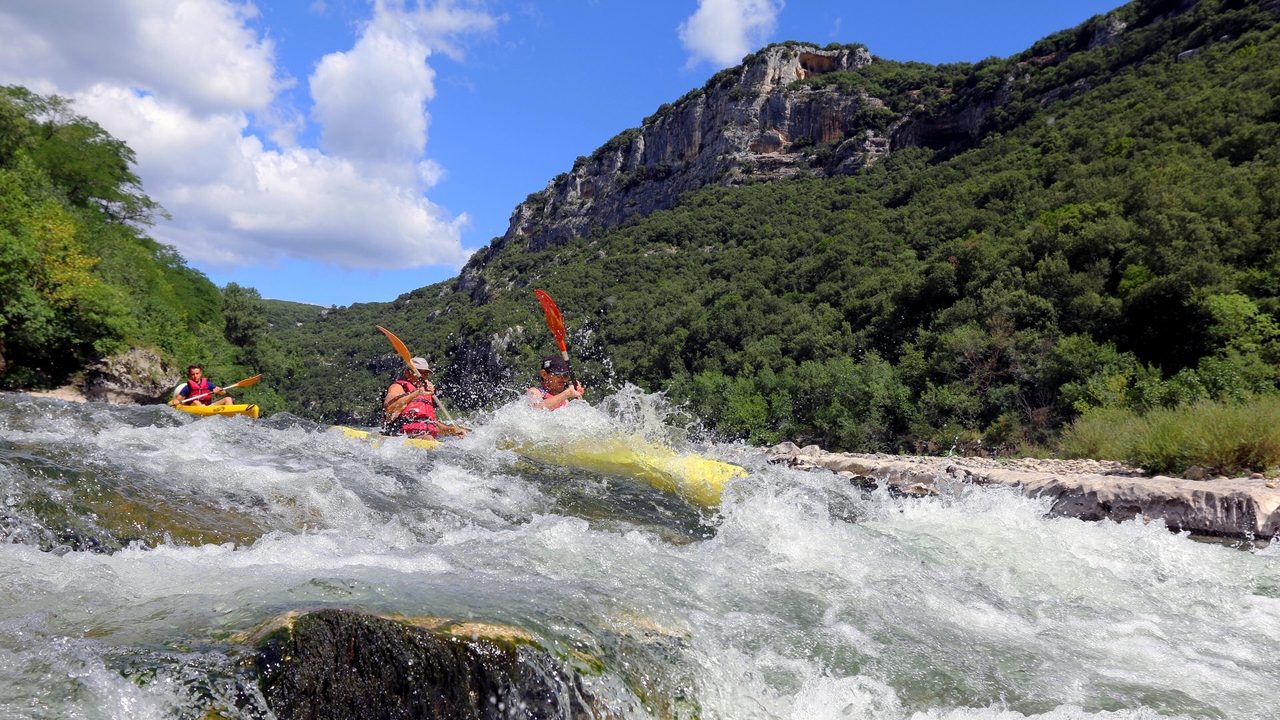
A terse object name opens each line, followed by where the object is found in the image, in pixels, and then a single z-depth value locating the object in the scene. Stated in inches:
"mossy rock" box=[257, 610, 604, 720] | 76.0
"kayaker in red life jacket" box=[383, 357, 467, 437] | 340.5
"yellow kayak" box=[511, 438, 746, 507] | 269.4
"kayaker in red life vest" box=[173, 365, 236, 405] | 475.8
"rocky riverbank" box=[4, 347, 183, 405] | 658.8
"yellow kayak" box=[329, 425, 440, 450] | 296.0
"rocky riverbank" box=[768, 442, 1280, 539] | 226.7
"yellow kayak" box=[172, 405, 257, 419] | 423.8
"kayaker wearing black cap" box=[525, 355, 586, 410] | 379.2
